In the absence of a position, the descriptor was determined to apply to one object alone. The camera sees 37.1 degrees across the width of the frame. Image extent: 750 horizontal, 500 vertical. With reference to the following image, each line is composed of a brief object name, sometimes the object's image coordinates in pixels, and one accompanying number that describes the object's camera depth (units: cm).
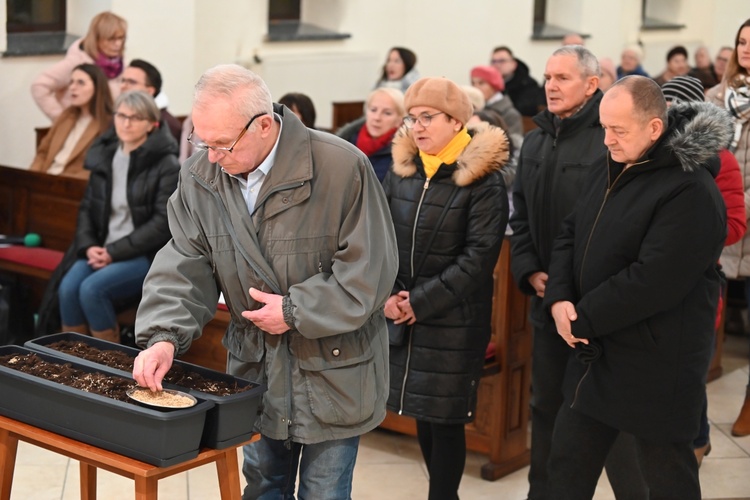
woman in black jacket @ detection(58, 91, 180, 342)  505
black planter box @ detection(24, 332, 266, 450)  254
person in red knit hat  770
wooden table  248
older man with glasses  261
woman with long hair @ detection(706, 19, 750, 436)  426
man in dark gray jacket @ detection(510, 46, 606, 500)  360
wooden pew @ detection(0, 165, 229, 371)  566
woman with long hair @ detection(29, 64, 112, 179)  608
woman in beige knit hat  361
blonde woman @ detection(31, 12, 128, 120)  697
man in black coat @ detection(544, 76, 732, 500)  295
